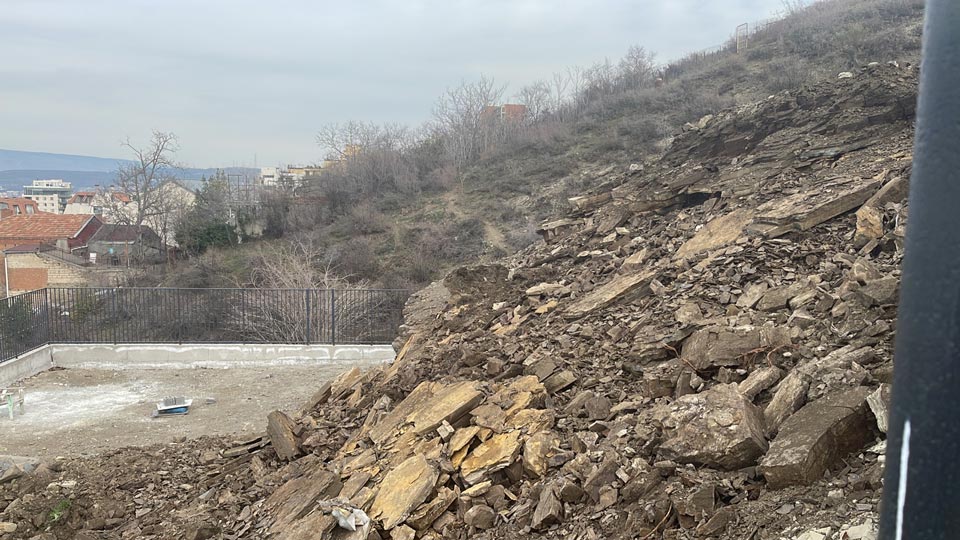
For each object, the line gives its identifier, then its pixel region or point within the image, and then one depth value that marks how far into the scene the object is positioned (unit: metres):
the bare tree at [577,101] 41.50
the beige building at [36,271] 36.88
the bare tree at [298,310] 18.48
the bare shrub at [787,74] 29.18
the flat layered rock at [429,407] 6.02
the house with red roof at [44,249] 37.12
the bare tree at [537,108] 43.22
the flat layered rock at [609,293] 7.33
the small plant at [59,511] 6.67
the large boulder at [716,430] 4.02
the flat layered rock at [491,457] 5.13
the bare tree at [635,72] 41.62
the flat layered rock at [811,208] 7.32
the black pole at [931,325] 0.76
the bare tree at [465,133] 40.25
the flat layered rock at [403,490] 5.01
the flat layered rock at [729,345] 5.20
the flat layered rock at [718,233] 7.90
